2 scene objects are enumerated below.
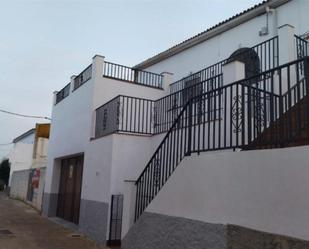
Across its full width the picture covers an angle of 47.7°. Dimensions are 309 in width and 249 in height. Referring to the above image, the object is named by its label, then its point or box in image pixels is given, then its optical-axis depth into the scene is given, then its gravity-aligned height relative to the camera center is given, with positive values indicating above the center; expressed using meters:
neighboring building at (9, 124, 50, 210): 19.98 +1.20
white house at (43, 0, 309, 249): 4.22 +0.73
